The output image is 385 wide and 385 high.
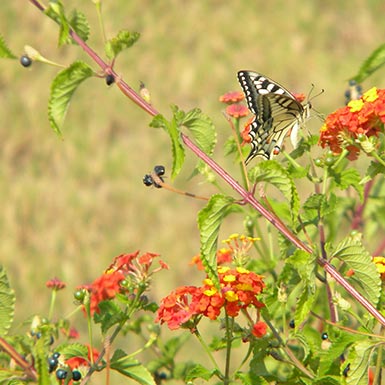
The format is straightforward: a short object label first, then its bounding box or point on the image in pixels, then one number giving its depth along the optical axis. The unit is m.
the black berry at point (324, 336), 4.38
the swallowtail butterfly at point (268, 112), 5.05
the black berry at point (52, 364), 3.88
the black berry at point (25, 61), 4.02
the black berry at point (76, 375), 3.72
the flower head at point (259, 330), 4.08
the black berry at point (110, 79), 3.81
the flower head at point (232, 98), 5.27
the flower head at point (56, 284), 5.52
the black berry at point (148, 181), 4.16
